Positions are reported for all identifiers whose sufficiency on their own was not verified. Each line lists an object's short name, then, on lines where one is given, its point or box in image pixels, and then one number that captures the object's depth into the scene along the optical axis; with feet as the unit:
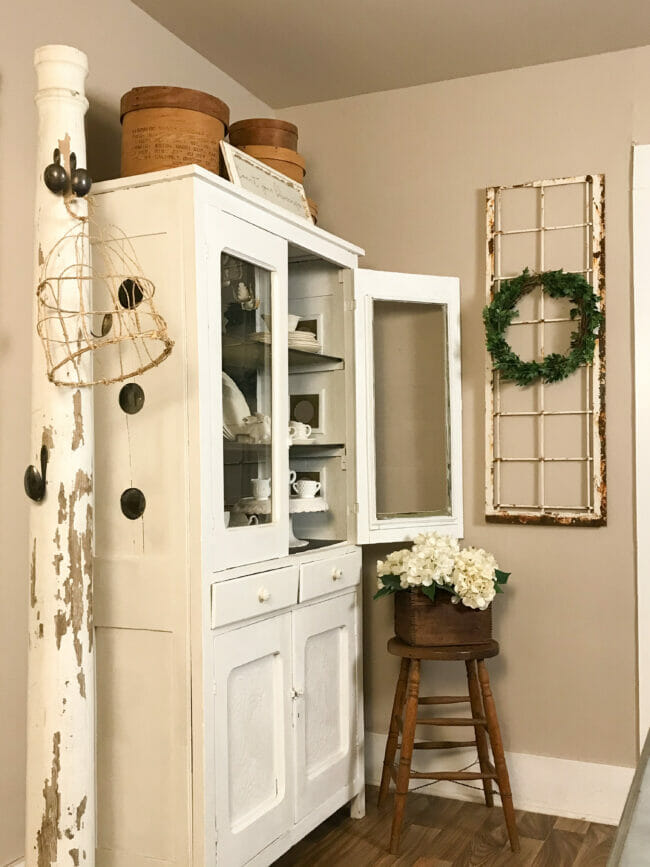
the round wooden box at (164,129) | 8.55
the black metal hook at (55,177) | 7.23
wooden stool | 10.09
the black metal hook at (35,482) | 7.29
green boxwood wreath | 10.89
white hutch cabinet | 7.82
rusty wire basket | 7.29
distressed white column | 7.22
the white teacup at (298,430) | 10.25
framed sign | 9.01
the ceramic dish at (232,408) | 8.39
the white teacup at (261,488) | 8.80
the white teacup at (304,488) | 10.35
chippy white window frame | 11.00
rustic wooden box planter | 10.21
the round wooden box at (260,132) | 10.19
